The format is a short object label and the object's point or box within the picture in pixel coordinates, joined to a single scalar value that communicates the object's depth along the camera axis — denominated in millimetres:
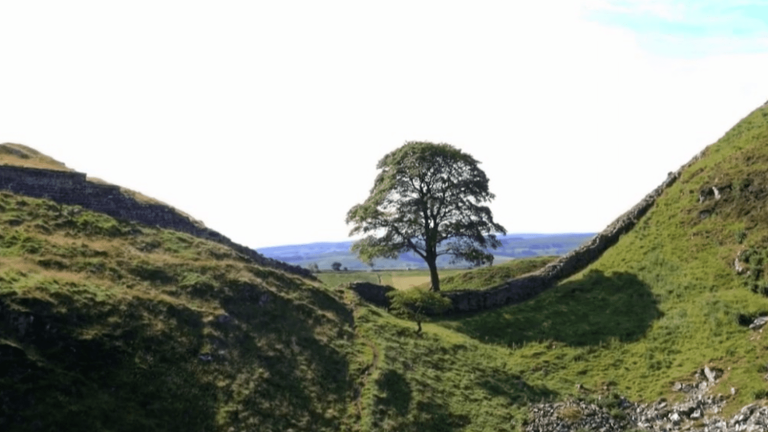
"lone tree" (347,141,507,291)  50375
